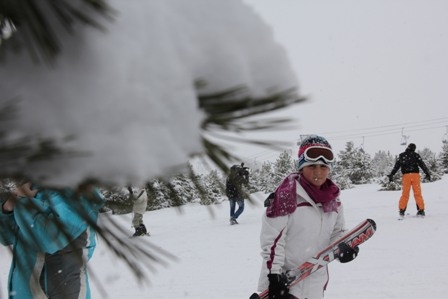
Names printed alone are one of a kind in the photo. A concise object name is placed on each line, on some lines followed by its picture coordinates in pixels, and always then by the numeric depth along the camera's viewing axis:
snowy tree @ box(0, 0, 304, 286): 0.51
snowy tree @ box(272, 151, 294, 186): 27.02
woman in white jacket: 2.92
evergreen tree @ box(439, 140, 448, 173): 27.39
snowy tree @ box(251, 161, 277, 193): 25.82
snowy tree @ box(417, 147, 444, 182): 23.25
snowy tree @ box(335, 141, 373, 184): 27.81
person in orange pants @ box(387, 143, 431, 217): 9.71
